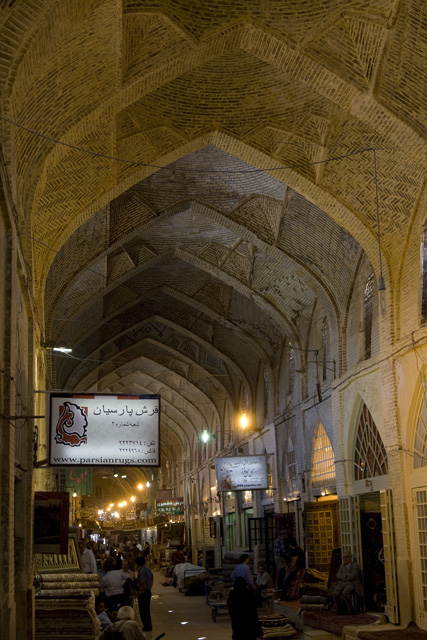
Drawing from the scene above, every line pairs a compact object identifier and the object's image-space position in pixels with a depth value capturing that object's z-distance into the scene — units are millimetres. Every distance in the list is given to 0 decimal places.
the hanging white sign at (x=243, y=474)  18750
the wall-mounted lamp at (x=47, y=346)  12938
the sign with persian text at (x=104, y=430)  10883
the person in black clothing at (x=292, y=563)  14062
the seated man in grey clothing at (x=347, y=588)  12078
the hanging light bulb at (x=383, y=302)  11953
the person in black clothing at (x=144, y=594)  12461
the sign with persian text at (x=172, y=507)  31828
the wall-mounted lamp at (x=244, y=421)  20156
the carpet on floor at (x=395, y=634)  9734
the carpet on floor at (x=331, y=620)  10961
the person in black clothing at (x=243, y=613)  9109
